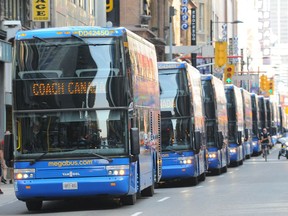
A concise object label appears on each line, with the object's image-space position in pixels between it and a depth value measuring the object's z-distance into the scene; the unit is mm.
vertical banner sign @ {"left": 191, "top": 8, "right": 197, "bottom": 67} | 82138
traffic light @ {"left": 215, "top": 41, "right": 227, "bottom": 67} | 71350
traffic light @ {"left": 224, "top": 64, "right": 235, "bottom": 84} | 90438
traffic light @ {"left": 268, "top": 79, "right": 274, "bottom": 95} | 132625
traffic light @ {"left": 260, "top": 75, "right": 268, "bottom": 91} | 130875
